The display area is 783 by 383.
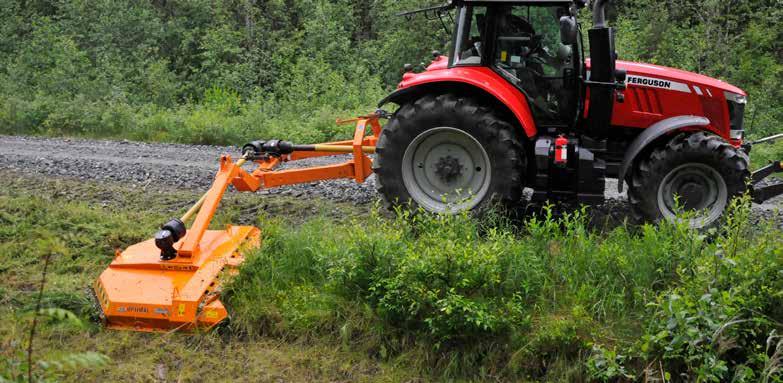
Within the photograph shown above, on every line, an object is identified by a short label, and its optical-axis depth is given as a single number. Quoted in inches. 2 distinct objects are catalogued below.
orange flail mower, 189.9
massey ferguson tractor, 229.8
